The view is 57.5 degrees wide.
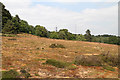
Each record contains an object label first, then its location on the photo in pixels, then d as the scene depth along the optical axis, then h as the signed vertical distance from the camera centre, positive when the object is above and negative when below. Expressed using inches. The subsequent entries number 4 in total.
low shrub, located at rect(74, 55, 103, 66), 426.9 -86.4
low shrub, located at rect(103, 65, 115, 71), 396.9 -107.6
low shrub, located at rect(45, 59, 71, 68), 391.0 -91.2
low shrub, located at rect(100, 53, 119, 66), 452.4 -88.9
